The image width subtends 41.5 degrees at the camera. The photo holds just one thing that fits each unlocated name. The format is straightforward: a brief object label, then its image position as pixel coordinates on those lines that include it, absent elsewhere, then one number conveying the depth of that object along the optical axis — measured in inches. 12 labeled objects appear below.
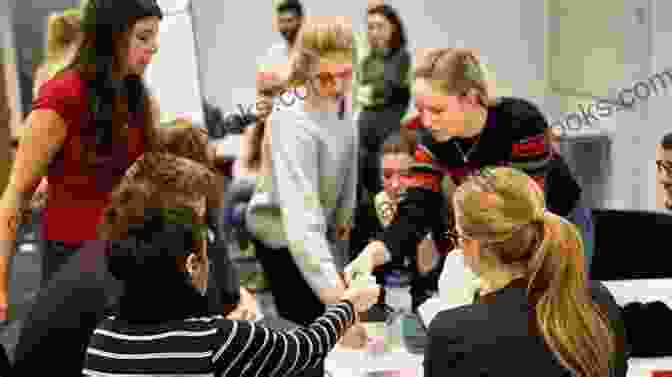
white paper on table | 82.7
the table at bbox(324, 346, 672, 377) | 79.1
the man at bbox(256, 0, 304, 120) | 198.5
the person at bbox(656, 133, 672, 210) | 104.9
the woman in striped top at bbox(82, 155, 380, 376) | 58.0
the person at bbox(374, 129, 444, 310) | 96.6
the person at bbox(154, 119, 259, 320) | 81.5
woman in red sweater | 80.4
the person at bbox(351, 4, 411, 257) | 201.8
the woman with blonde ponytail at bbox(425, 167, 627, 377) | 59.1
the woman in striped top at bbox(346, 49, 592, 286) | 86.8
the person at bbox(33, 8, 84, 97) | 120.0
